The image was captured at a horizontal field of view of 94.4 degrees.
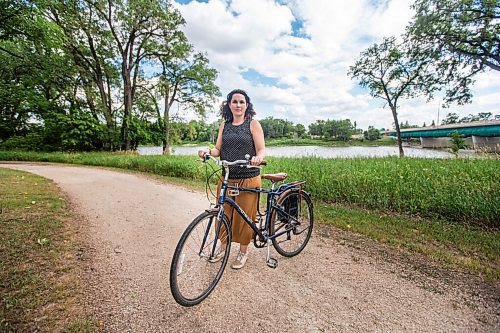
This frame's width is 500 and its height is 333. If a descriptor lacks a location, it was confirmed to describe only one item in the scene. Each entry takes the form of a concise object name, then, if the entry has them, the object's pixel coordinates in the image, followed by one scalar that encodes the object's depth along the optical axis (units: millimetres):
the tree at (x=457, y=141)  21333
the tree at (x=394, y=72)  17922
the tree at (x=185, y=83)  22728
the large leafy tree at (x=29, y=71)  6934
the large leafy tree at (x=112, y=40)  17609
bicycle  2119
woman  2578
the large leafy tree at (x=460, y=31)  12141
